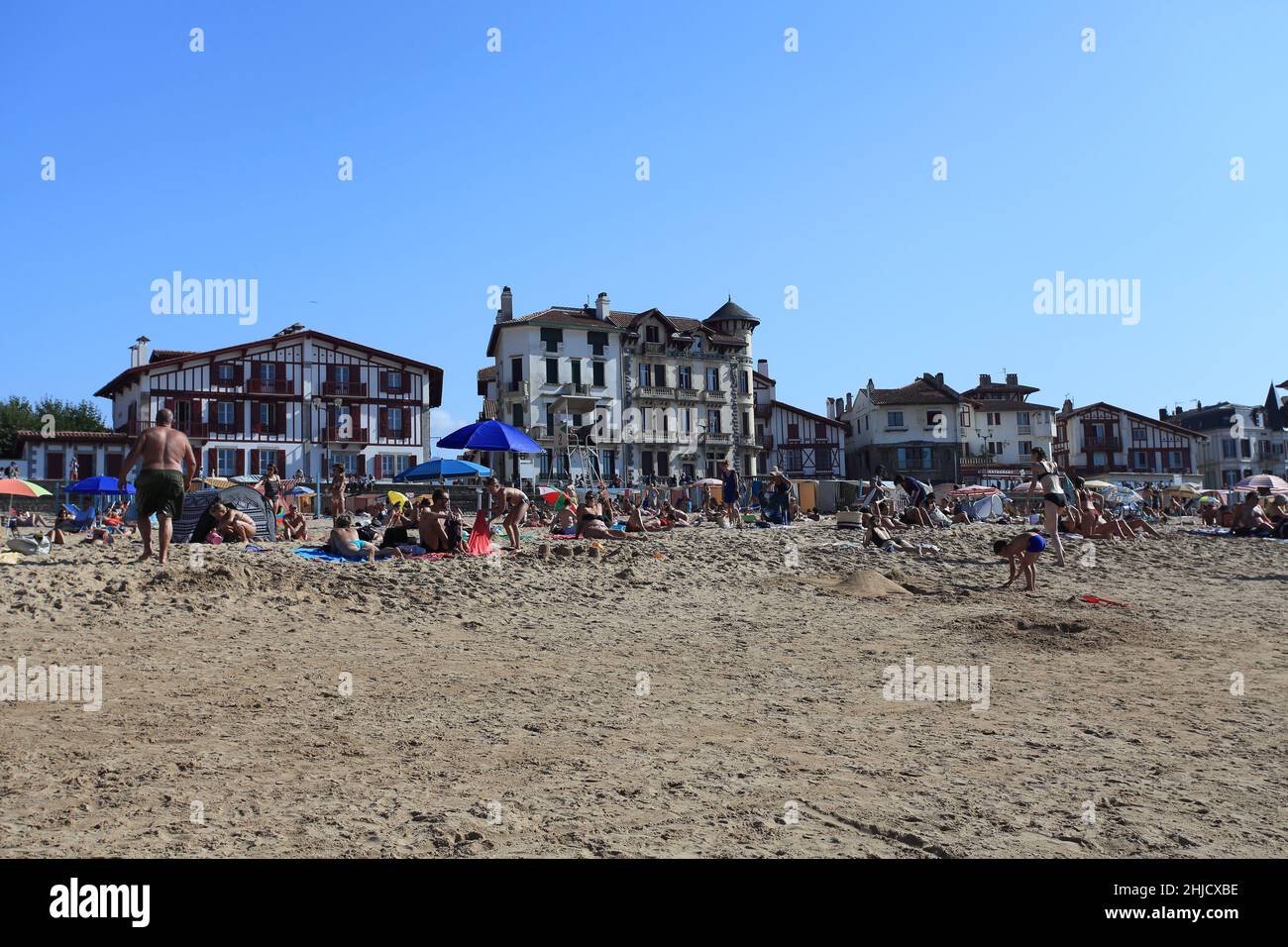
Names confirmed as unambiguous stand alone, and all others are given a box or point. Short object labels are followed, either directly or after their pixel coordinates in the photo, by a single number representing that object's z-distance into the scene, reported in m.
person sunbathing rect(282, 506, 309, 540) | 17.73
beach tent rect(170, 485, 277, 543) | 14.67
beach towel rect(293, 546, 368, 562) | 12.32
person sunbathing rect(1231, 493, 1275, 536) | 21.46
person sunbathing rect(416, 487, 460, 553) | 13.73
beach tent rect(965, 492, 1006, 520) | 29.69
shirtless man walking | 9.59
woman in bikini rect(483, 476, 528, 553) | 14.60
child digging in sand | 11.49
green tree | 62.50
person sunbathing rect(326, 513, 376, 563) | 12.78
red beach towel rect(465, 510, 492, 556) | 13.88
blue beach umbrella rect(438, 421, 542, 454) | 16.73
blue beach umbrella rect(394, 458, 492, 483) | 24.91
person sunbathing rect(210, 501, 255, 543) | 14.84
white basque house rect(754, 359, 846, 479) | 64.06
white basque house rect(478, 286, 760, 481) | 54.31
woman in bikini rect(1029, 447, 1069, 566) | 14.19
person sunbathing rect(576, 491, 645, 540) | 16.95
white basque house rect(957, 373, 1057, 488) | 71.25
